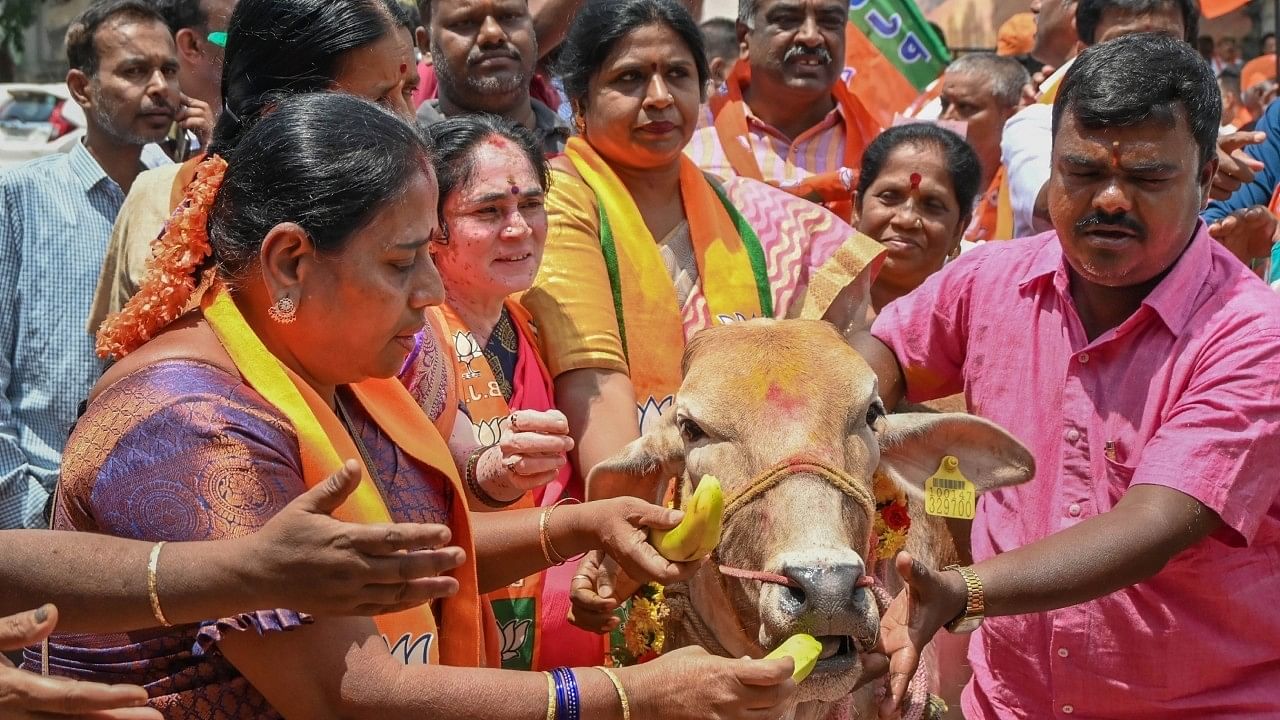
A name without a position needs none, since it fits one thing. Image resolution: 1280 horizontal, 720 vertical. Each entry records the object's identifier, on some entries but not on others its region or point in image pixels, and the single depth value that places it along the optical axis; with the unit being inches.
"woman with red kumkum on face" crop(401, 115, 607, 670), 163.2
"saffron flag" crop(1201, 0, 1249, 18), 374.5
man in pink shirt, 129.7
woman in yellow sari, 176.2
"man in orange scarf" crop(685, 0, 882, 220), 251.3
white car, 405.7
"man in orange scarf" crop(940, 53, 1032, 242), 304.3
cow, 123.0
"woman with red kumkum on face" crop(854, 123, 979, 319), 229.8
